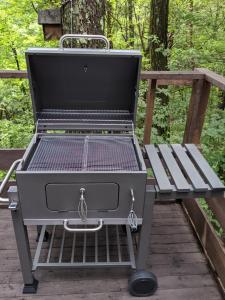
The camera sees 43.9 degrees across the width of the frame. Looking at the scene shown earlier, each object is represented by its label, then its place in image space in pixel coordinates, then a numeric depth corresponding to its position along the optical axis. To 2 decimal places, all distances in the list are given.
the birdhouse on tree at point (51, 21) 2.39
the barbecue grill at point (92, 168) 1.41
